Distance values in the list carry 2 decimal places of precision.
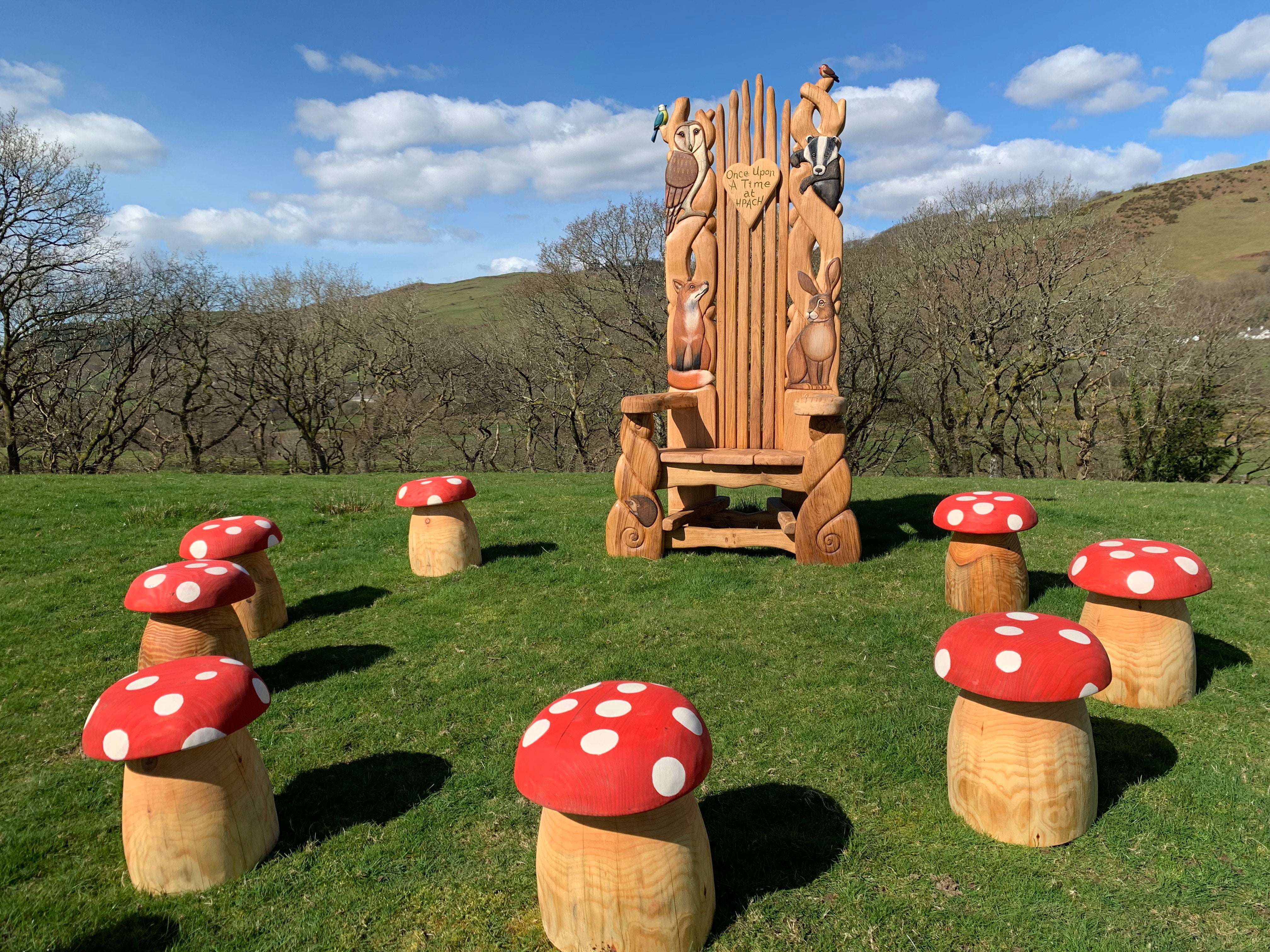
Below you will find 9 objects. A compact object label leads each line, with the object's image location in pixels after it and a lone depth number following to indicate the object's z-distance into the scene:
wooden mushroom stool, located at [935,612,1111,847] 2.45
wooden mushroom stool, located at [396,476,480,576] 6.03
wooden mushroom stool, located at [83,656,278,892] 2.32
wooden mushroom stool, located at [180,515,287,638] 4.71
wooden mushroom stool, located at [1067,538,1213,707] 3.45
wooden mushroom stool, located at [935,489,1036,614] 4.65
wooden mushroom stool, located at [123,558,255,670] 3.71
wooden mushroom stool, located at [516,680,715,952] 1.97
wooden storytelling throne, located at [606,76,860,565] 6.08
